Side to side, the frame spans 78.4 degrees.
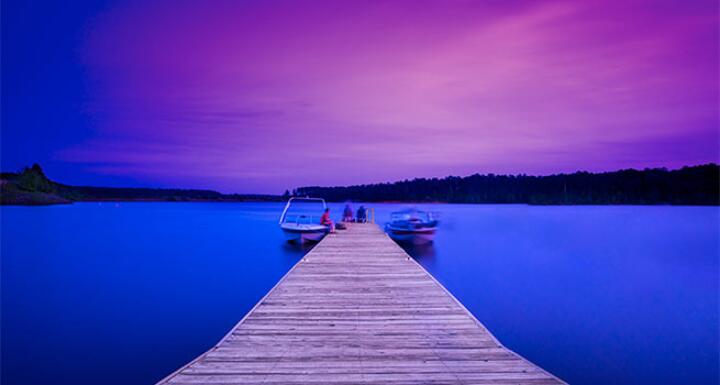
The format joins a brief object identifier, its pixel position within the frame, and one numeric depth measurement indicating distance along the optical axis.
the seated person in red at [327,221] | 19.69
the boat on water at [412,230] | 20.28
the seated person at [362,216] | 26.31
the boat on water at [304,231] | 19.09
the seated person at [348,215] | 26.52
